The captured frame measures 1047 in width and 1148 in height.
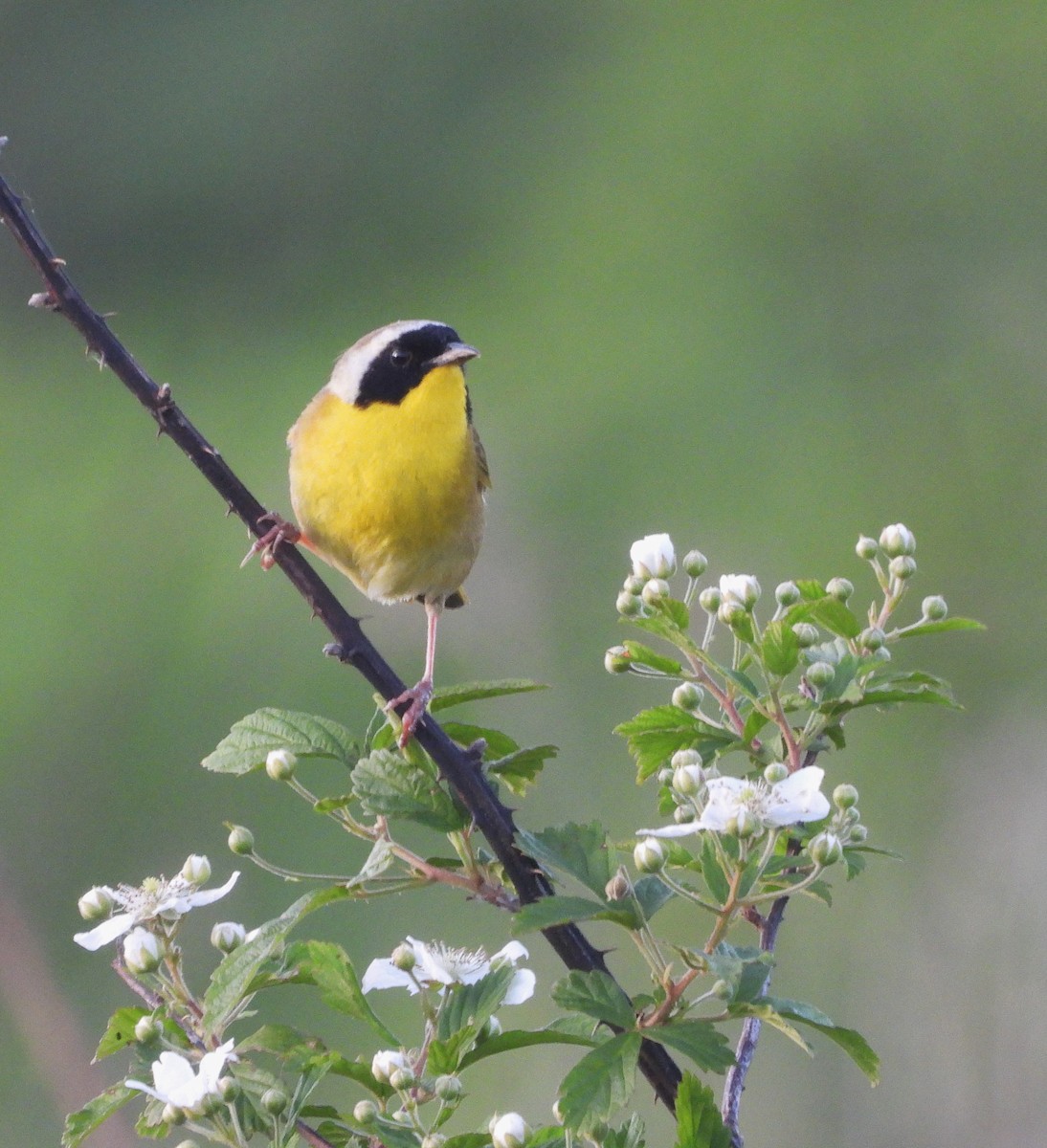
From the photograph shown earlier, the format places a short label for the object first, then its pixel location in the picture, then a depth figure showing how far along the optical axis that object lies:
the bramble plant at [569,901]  3.28
